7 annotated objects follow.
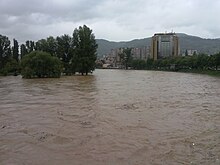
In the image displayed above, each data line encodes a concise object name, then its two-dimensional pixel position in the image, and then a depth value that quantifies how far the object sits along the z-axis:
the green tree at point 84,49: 35.72
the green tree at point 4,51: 42.97
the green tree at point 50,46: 38.98
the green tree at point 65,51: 37.80
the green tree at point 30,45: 46.26
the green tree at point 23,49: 47.19
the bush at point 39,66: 30.67
